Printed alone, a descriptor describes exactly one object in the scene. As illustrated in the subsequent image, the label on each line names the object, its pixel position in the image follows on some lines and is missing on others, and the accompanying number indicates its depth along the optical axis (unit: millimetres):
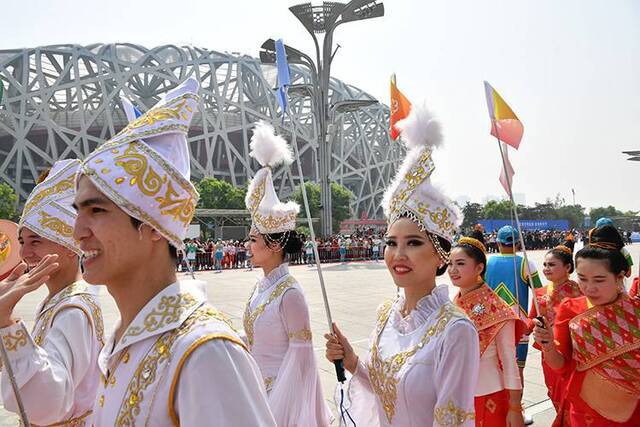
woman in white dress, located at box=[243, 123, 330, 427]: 3201
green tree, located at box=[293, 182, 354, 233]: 51669
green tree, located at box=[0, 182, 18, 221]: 40375
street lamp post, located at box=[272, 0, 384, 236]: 25828
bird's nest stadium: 59562
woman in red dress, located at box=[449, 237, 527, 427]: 3014
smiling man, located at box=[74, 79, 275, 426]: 1215
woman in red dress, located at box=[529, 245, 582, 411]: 4570
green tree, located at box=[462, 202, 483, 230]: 76431
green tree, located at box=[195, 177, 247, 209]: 51219
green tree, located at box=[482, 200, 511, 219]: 77250
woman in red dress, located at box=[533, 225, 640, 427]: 2738
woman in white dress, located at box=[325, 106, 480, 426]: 1994
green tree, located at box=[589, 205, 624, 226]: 95812
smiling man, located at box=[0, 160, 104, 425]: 1675
